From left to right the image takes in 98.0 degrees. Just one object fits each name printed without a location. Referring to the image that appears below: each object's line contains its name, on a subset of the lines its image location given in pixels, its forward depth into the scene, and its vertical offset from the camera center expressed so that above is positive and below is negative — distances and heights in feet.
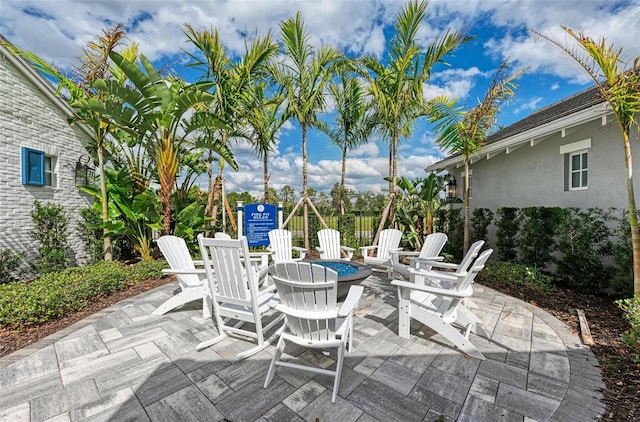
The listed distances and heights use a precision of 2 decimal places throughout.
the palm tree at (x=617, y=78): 11.80 +5.89
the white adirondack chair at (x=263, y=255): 16.92 -2.98
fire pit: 13.37 -3.25
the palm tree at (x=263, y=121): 26.96 +9.16
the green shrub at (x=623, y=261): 14.37 -2.46
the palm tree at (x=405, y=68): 21.77 +11.92
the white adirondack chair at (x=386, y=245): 21.10 -2.63
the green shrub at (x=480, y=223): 25.12 -0.99
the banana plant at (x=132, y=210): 21.90 -0.26
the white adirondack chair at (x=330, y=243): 21.59 -2.57
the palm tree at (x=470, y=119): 20.40 +7.40
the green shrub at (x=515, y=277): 17.15 -4.24
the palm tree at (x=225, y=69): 23.32 +12.42
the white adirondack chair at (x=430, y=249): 16.83 -2.31
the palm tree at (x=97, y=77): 18.19 +9.28
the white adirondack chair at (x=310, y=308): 8.17 -3.03
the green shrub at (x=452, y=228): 28.55 -1.76
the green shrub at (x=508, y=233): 22.14 -1.70
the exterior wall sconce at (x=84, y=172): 25.44 +3.28
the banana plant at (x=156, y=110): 17.67 +6.59
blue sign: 25.52 -1.21
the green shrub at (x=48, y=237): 20.71 -2.39
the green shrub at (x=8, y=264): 18.47 -3.98
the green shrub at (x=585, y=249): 16.15 -2.10
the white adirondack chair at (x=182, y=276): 12.93 -3.51
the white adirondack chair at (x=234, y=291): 10.02 -3.13
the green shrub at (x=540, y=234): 18.54 -1.48
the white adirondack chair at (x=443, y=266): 12.34 -2.92
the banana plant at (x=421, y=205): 29.07 +0.67
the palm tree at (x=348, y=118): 31.68 +11.93
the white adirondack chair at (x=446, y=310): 9.97 -3.94
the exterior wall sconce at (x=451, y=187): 29.49 +2.61
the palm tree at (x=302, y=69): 24.39 +12.97
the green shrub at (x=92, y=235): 23.94 -2.54
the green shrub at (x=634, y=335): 9.58 -4.29
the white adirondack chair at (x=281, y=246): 20.59 -2.74
